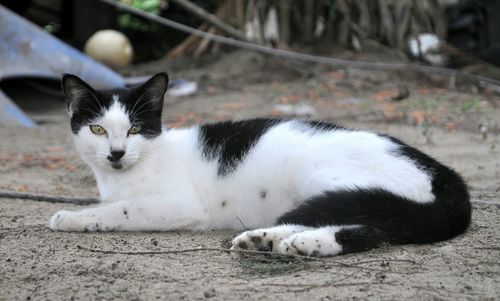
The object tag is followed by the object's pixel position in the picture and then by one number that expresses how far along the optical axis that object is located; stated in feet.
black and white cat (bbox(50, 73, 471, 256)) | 17.20
